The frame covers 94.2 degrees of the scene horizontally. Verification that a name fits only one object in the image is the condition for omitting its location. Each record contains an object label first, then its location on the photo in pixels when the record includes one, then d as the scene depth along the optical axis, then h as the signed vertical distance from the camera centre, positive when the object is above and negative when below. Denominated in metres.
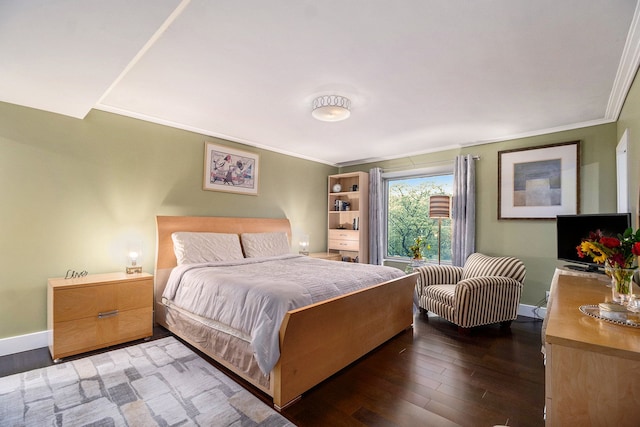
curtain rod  4.70 +0.88
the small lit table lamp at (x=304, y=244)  5.26 -0.51
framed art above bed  4.11 +0.66
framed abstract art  3.65 +0.48
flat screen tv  2.59 -0.09
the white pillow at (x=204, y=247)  3.39 -0.39
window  5.05 +0.01
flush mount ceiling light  2.81 +1.05
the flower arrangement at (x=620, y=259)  1.36 -0.19
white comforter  2.01 -0.61
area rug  1.82 -1.26
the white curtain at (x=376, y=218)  5.46 -0.03
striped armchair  3.29 -0.89
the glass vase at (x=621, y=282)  1.37 -0.30
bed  1.98 -0.97
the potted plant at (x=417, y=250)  4.73 -0.54
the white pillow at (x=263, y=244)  4.05 -0.41
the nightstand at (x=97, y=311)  2.55 -0.90
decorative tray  1.22 -0.43
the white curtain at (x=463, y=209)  4.36 +0.13
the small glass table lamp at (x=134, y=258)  3.19 -0.49
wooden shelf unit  5.52 -0.03
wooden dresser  0.99 -0.55
